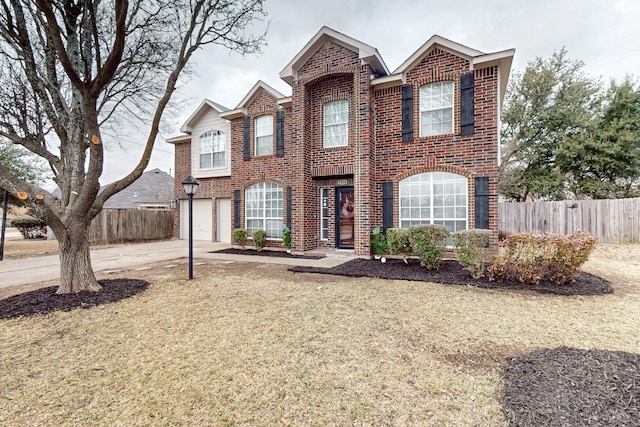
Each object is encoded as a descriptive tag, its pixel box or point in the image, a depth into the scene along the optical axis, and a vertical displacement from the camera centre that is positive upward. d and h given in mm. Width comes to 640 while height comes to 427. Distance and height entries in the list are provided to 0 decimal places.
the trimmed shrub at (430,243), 6695 -694
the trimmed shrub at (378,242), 8438 -822
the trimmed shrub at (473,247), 5938 -715
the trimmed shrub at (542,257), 5242 -836
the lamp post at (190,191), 6352 +549
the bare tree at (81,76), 4680 +2682
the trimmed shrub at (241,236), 10991 -800
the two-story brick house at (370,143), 8023 +2274
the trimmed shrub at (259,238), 10609 -853
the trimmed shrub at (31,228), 17547 -669
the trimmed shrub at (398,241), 7316 -698
